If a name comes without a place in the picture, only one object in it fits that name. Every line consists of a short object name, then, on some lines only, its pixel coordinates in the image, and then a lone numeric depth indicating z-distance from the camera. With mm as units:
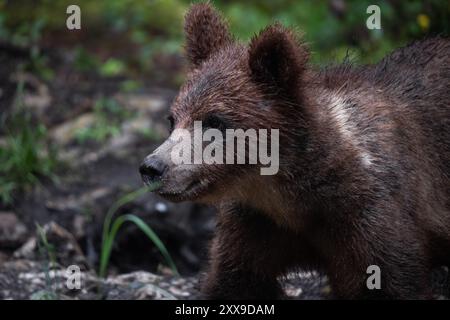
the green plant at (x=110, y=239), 12791
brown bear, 9719
